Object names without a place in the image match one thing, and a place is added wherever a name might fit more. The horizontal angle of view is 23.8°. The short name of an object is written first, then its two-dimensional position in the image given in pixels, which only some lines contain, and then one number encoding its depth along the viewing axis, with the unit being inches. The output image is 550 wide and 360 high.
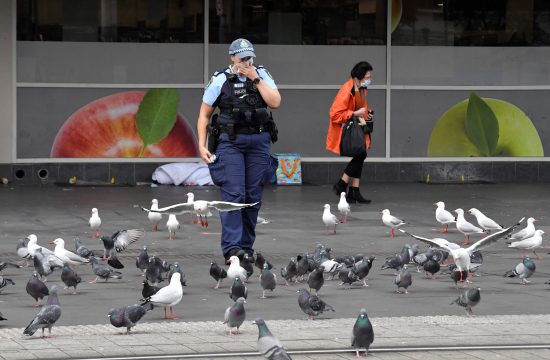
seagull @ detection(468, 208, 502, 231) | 598.9
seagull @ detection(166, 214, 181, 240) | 586.6
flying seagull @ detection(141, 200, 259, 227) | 463.5
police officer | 491.5
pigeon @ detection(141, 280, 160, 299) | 407.5
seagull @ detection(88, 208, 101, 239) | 592.7
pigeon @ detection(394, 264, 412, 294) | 450.6
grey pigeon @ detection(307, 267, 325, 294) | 436.1
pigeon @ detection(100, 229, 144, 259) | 525.3
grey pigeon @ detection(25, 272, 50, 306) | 416.2
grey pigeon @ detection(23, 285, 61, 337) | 360.5
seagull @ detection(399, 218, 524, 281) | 441.3
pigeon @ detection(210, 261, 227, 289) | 455.2
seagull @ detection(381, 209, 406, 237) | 611.5
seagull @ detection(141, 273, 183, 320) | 394.0
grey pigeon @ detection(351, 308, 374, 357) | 342.0
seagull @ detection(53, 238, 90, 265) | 482.7
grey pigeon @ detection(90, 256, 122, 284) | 467.2
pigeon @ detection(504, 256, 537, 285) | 476.7
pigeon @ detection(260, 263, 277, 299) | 438.9
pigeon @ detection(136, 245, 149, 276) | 469.7
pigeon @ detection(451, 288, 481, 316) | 405.4
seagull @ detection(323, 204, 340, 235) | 613.3
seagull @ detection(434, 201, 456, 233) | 618.8
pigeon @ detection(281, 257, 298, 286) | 462.6
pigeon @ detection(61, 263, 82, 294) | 441.1
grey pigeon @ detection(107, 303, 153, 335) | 366.3
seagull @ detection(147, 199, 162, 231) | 613.7
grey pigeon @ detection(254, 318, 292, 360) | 312.2
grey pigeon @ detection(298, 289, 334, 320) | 395.2
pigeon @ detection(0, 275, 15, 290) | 436.5
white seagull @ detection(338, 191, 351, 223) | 660.7
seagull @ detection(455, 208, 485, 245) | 586.2
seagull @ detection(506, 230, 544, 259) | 535.5
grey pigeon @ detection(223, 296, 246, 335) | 366.9
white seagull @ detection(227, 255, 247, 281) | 447.2
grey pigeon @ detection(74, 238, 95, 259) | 497.4
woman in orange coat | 732.7
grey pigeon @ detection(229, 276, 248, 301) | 409.7
